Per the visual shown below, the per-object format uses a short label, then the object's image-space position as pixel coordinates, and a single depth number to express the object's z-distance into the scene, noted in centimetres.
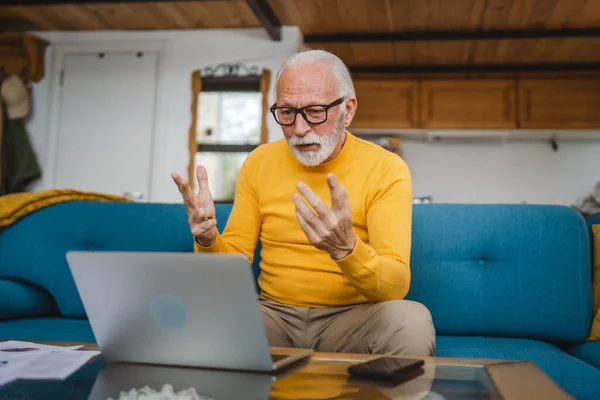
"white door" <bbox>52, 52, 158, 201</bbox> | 466
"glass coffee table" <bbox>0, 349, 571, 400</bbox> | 75
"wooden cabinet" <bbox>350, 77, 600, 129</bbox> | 504
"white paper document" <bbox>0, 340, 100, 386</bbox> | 85
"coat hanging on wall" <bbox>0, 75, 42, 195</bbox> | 450
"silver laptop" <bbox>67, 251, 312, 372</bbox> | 79
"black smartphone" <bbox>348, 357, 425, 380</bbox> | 81
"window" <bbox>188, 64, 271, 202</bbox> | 461
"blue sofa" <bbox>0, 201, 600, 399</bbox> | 160
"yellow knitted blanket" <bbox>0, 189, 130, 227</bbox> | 196
